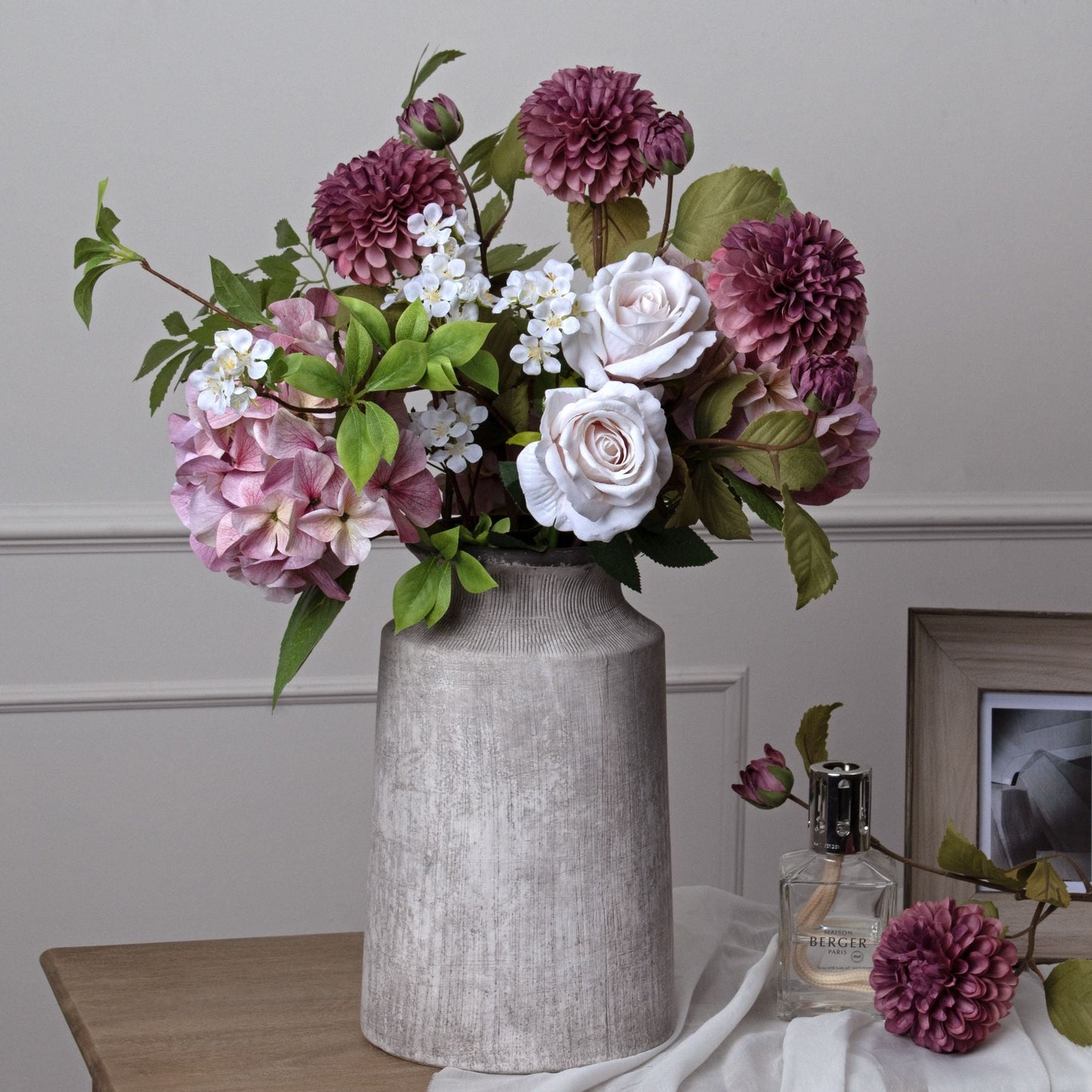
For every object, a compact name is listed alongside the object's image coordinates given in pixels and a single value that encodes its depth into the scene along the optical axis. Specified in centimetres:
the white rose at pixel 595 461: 147
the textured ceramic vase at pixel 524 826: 155
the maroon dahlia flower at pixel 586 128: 152
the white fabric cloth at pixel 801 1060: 155
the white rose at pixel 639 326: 150
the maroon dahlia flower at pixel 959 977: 157
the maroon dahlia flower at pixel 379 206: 153
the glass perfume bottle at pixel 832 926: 164
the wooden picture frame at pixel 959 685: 174
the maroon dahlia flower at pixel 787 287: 149
